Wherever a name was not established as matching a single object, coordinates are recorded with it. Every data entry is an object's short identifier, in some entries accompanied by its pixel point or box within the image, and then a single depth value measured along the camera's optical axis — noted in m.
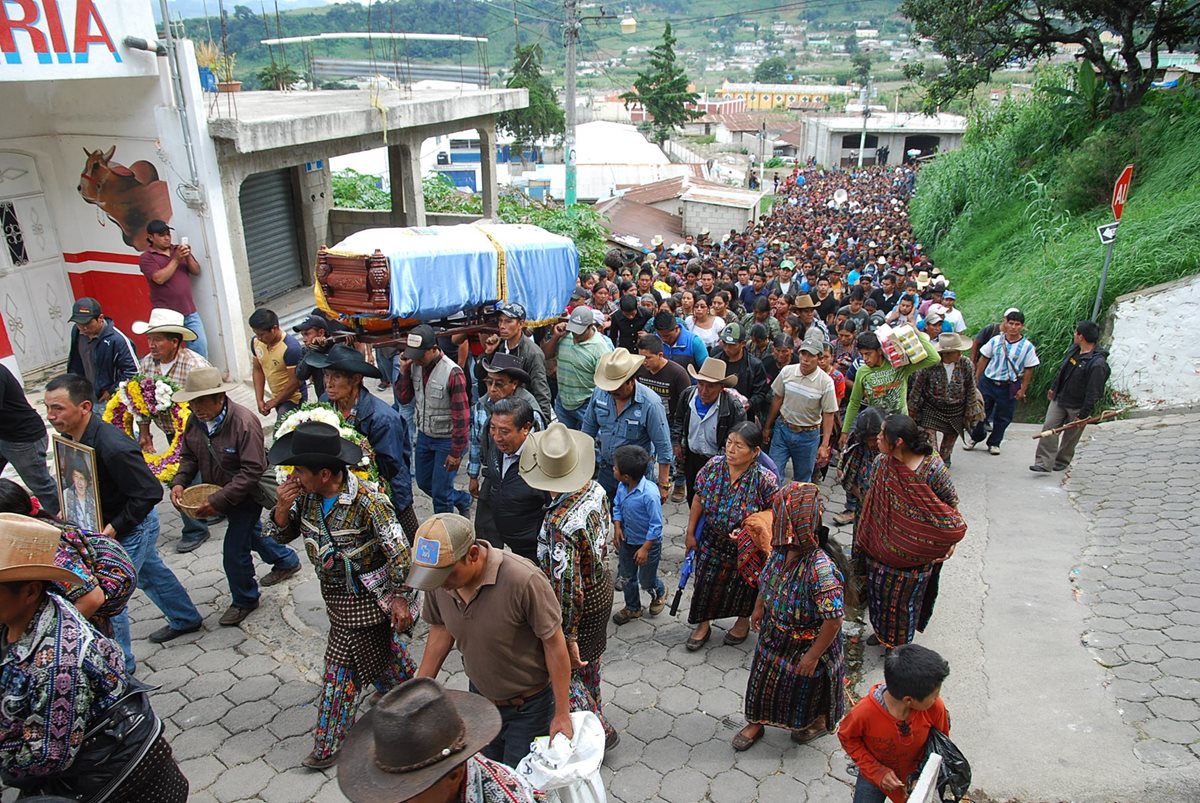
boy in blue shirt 4.68
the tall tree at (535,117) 58.06
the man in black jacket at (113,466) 4.06
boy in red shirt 2.87
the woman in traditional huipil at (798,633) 3.59
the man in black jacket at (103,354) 6.33
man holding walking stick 7.19
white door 8.55
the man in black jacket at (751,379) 6.77
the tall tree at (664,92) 65.71
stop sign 8.22
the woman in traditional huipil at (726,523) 4.42
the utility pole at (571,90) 17.53
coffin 7.32
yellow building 106.19
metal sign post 8.21
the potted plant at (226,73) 10.43
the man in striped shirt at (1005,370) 7.72
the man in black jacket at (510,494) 4.15
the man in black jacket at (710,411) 5.57
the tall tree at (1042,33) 15.81
